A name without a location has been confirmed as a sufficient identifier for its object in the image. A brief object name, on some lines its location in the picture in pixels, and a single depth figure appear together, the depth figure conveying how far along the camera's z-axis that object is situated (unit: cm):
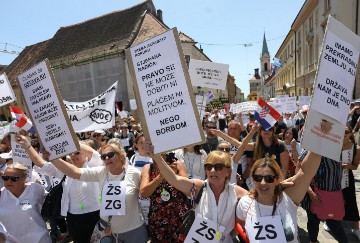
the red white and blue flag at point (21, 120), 442
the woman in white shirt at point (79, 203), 372
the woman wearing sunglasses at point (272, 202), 234
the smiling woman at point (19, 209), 314
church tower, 9644
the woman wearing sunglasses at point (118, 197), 297
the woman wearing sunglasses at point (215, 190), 255
